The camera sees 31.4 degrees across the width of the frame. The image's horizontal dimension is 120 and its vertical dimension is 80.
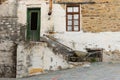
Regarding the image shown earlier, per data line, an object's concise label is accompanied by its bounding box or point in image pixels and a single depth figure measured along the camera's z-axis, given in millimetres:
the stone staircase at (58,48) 11956
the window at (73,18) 13535
